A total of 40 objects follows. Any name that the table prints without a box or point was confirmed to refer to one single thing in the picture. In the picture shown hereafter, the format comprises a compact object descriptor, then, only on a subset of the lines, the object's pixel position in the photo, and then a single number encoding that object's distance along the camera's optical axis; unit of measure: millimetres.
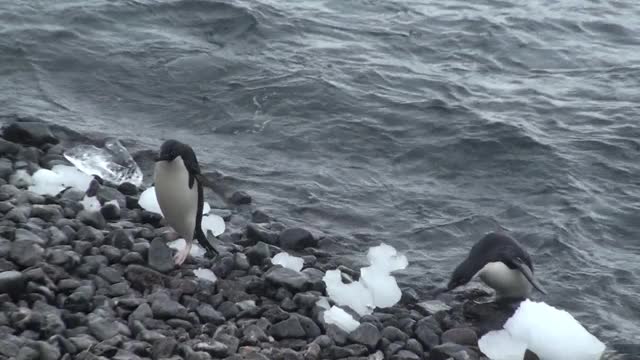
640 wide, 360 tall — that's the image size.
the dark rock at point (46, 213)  13937
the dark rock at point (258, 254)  14218
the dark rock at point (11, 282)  11328
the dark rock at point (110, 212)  14766
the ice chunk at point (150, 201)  15566
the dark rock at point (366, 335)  12375
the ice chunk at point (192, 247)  14391
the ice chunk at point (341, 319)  12641
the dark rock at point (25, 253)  12180
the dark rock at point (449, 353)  12508
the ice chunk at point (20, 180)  15266
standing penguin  14547
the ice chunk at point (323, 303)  12987
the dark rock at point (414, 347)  12617
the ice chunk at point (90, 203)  14726
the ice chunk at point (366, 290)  13555
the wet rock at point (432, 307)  13923
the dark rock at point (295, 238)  15305
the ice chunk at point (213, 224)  15367
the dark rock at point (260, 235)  15266
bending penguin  14586
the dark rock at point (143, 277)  12734
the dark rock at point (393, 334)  12773
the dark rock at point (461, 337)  13141
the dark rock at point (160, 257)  13422
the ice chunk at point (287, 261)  14242
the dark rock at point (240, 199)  17344
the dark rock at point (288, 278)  13273
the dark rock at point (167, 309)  11906
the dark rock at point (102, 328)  10961
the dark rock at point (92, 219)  14180
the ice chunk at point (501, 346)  12969
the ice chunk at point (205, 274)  13430
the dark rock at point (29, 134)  17094
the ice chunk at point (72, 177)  15594
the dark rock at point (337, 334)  12344
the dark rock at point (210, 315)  12117
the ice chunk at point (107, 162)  16578
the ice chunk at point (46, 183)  15203
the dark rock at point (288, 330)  12125
